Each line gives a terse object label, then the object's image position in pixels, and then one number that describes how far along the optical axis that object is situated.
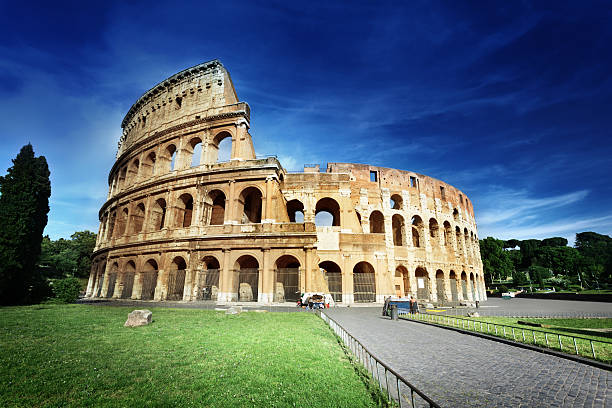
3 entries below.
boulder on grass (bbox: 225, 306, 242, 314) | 14.37
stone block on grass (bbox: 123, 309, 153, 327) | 9.63
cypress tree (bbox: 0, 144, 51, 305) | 16.31
